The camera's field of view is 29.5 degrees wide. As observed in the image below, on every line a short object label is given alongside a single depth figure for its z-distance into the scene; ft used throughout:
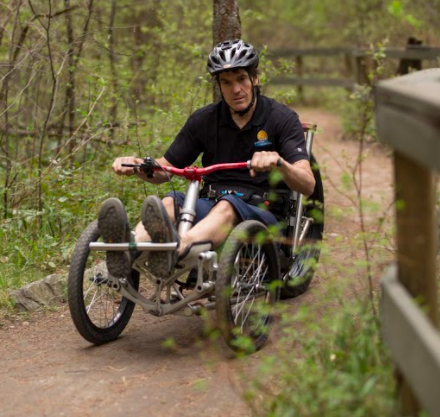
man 15.78
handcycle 14.51
